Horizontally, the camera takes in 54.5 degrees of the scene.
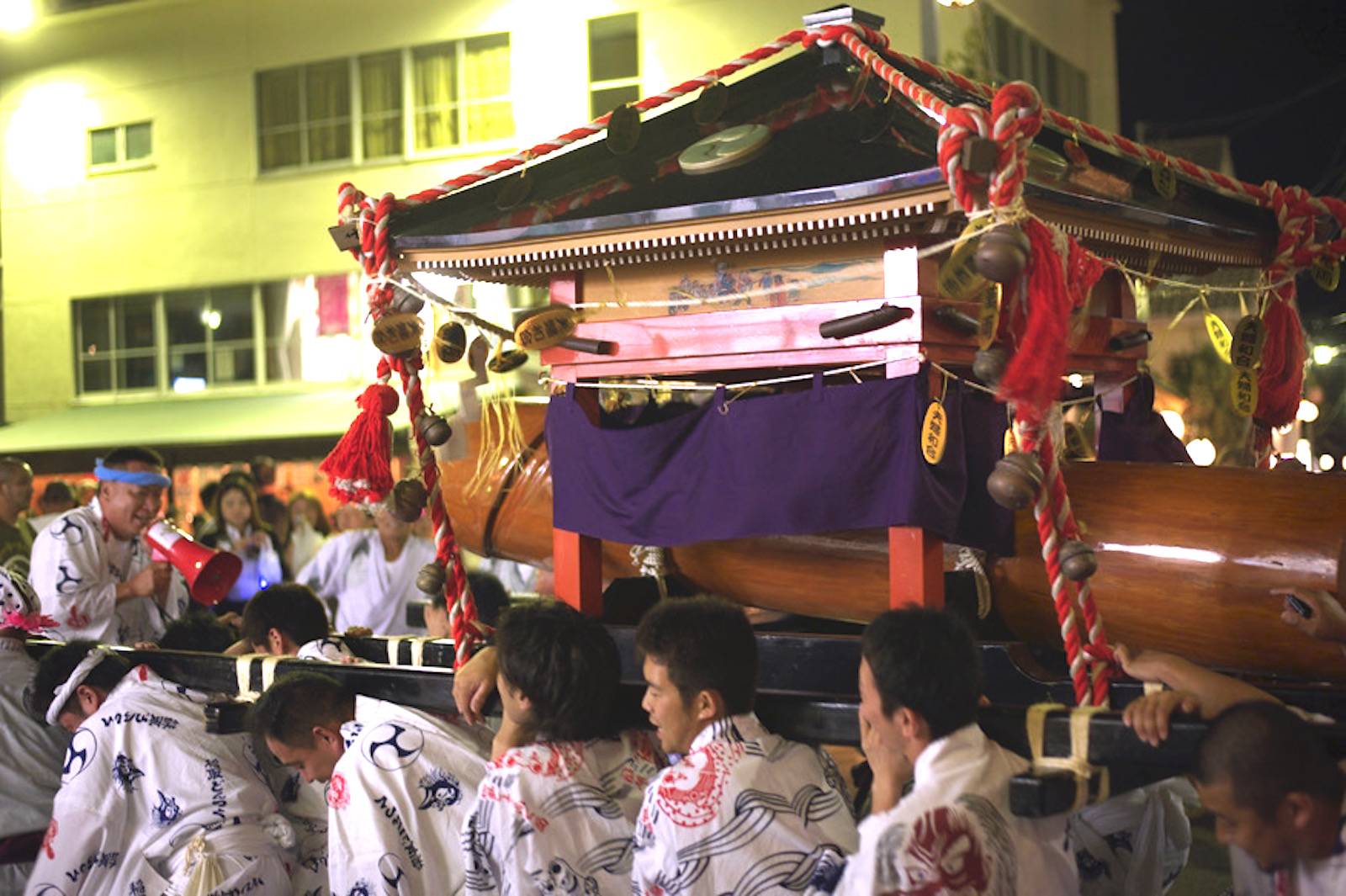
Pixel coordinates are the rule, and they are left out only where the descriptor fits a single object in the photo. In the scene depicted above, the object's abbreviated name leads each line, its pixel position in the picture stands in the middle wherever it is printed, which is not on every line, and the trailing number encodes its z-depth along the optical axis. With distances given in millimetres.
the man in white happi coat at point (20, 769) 4453
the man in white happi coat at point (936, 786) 2213
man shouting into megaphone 5148
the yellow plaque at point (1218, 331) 4145
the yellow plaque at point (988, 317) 3006
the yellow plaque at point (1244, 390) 4121
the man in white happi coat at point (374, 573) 7297
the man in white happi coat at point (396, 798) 3158
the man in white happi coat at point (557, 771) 2779
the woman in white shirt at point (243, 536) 7766
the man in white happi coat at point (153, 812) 3666
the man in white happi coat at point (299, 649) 3873
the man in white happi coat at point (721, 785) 2586
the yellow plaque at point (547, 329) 3713
